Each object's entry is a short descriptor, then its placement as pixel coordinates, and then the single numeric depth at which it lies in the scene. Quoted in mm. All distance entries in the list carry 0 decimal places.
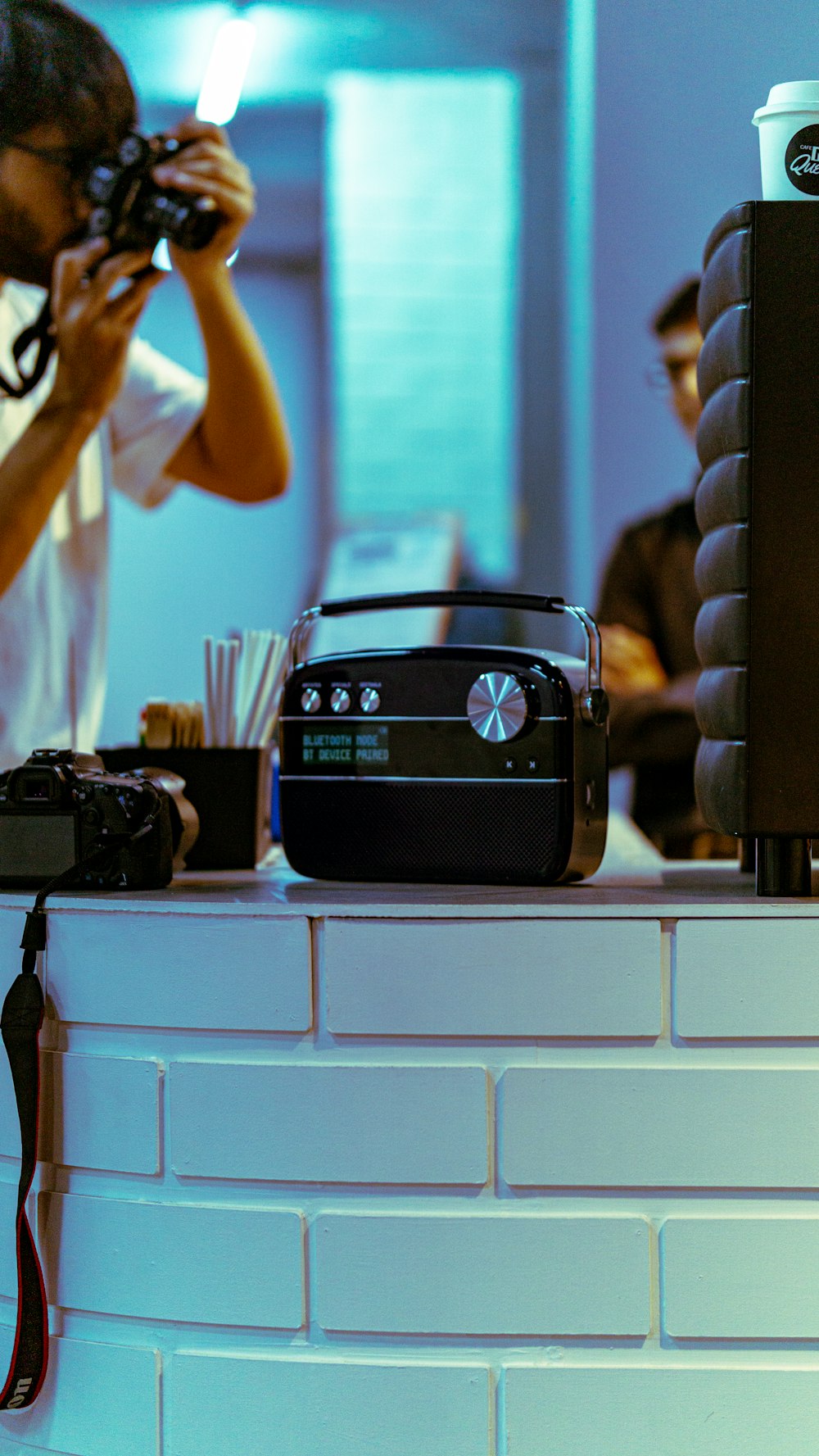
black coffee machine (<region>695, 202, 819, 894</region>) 2183
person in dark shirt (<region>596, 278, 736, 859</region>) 4249
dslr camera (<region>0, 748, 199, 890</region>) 2252
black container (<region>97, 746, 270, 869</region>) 2485
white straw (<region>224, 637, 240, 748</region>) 2532
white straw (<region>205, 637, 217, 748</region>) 2536
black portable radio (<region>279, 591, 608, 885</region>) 2282
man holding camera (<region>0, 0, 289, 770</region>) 3085
